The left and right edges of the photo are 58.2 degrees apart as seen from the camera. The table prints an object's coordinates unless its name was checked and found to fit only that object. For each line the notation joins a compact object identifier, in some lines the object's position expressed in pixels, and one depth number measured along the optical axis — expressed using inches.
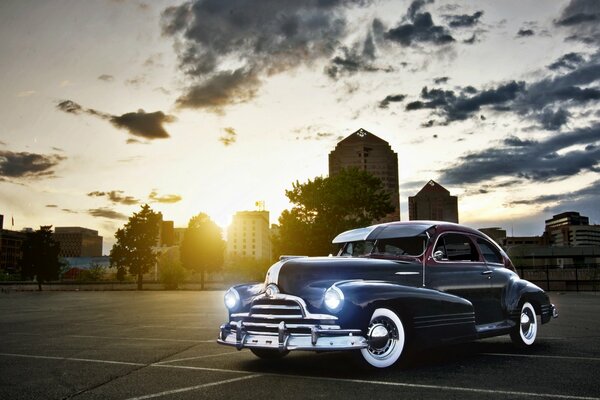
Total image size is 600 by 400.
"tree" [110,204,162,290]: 2598.4
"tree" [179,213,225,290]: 2613.2
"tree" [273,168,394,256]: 1940.2
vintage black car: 258.2
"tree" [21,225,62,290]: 2721.5
